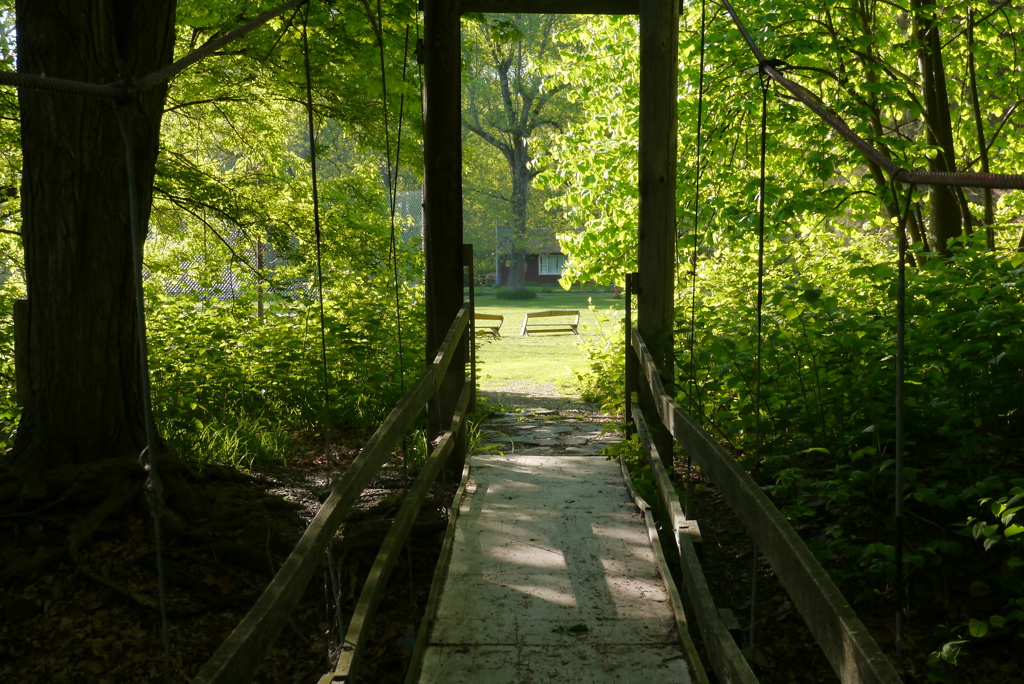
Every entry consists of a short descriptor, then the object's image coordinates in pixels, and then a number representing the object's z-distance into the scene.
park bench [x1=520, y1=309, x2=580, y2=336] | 20.85
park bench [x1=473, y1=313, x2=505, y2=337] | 15.99
